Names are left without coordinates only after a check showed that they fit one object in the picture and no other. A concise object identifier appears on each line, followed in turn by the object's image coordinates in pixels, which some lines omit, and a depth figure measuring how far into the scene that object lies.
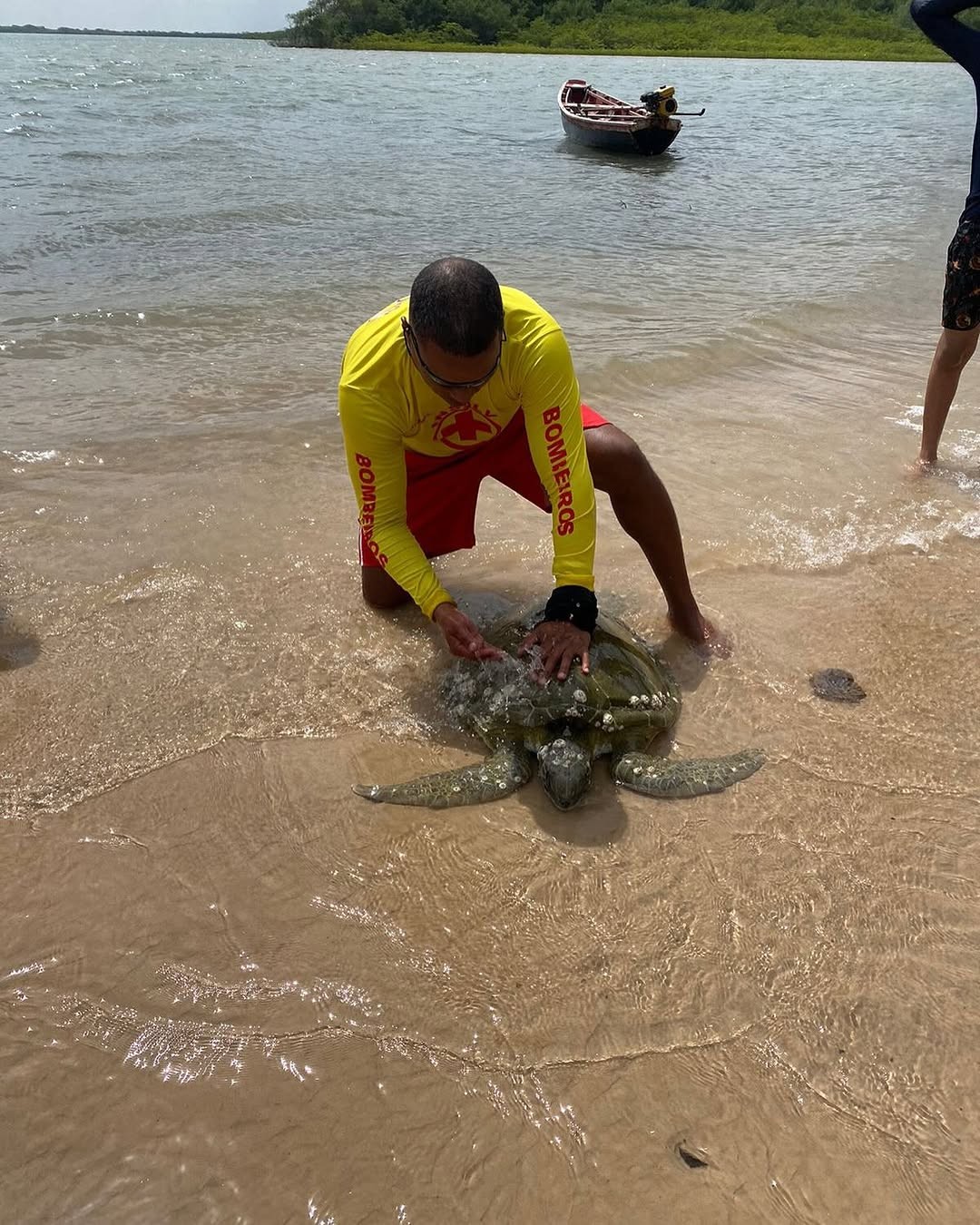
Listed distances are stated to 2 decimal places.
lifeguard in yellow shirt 2.67
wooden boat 17.50
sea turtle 2.57
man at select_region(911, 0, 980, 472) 3.95
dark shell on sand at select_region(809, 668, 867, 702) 3.00
